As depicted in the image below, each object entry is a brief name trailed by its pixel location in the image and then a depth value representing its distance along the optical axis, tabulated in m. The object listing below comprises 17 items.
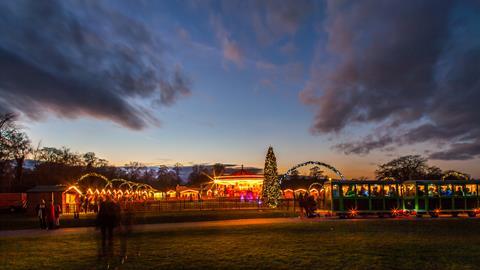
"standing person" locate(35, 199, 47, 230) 26.08
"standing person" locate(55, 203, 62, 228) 26.79
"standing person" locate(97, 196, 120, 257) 12.85
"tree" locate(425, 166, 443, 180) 108.79
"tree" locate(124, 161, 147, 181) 148.24
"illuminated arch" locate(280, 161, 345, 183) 44.72
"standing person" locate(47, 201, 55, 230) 25.59
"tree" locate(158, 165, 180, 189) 174.75
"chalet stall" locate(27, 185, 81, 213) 41.06
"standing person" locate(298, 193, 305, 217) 31.38
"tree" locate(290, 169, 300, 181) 162.88
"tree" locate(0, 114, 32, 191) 59.09
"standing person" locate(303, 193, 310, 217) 31.28
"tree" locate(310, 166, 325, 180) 163.12
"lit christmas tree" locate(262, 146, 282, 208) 48.41
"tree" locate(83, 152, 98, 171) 104.79
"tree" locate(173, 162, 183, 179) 178.12
